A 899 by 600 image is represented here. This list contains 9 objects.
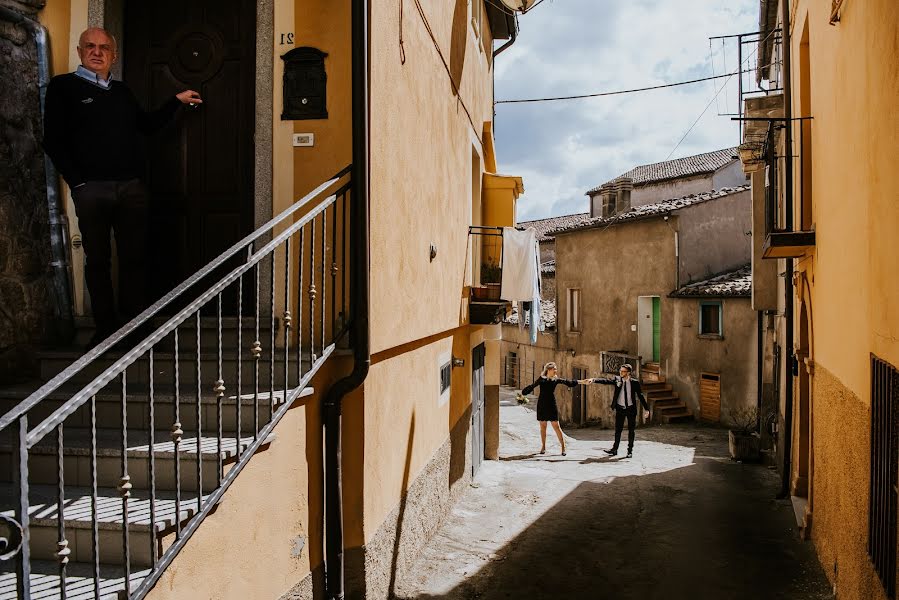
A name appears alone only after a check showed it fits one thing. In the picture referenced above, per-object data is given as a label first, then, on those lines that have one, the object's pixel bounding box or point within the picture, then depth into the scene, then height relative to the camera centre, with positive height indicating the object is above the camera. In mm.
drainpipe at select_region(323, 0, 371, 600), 4770 +216
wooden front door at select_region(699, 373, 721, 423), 21430 -2815
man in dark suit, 14023 -1880
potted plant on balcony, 11516 +600
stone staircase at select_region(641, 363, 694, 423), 22109 -3068
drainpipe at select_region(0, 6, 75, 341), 5086 +551
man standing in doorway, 4617 +1005
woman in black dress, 13641 -1788
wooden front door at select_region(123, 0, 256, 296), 5547 +1515
